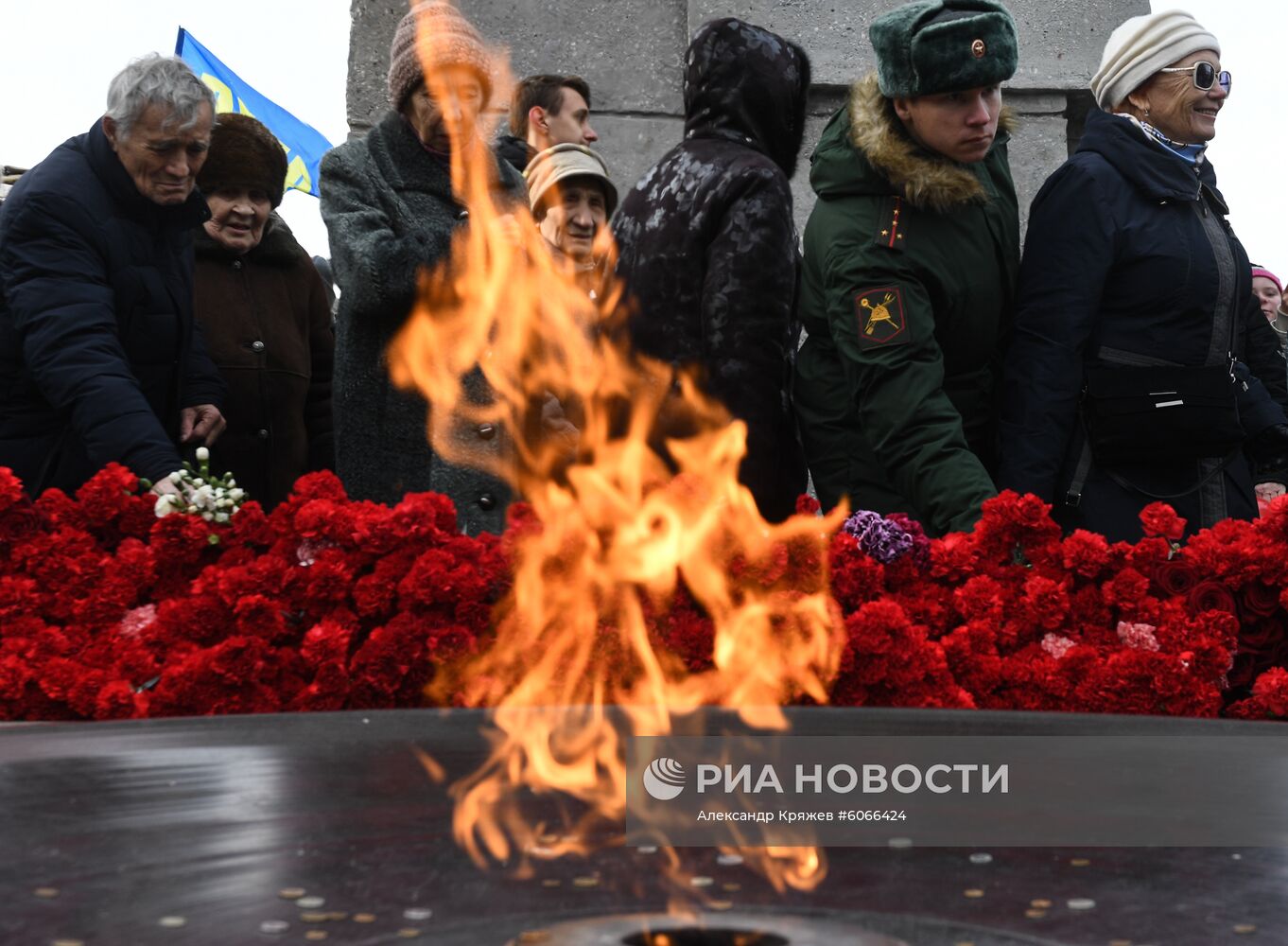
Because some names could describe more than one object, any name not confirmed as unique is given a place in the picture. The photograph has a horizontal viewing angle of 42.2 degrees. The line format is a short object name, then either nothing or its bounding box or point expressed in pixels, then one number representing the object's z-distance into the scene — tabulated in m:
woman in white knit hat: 3.75
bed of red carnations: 3.31
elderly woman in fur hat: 4.69
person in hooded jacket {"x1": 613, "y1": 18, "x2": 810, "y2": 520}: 3.77
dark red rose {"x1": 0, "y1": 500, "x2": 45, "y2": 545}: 3.51
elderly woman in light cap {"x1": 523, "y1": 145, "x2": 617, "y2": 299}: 4.68
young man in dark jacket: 5.18
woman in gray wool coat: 4.29
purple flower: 3.47
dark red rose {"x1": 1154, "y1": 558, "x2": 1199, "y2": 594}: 3.44
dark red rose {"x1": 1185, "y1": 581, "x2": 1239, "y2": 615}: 3.39
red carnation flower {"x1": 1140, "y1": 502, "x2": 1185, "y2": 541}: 3.50
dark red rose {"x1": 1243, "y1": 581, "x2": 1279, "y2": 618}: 3.41
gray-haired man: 3.70
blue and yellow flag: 10.05
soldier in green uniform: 3.58
